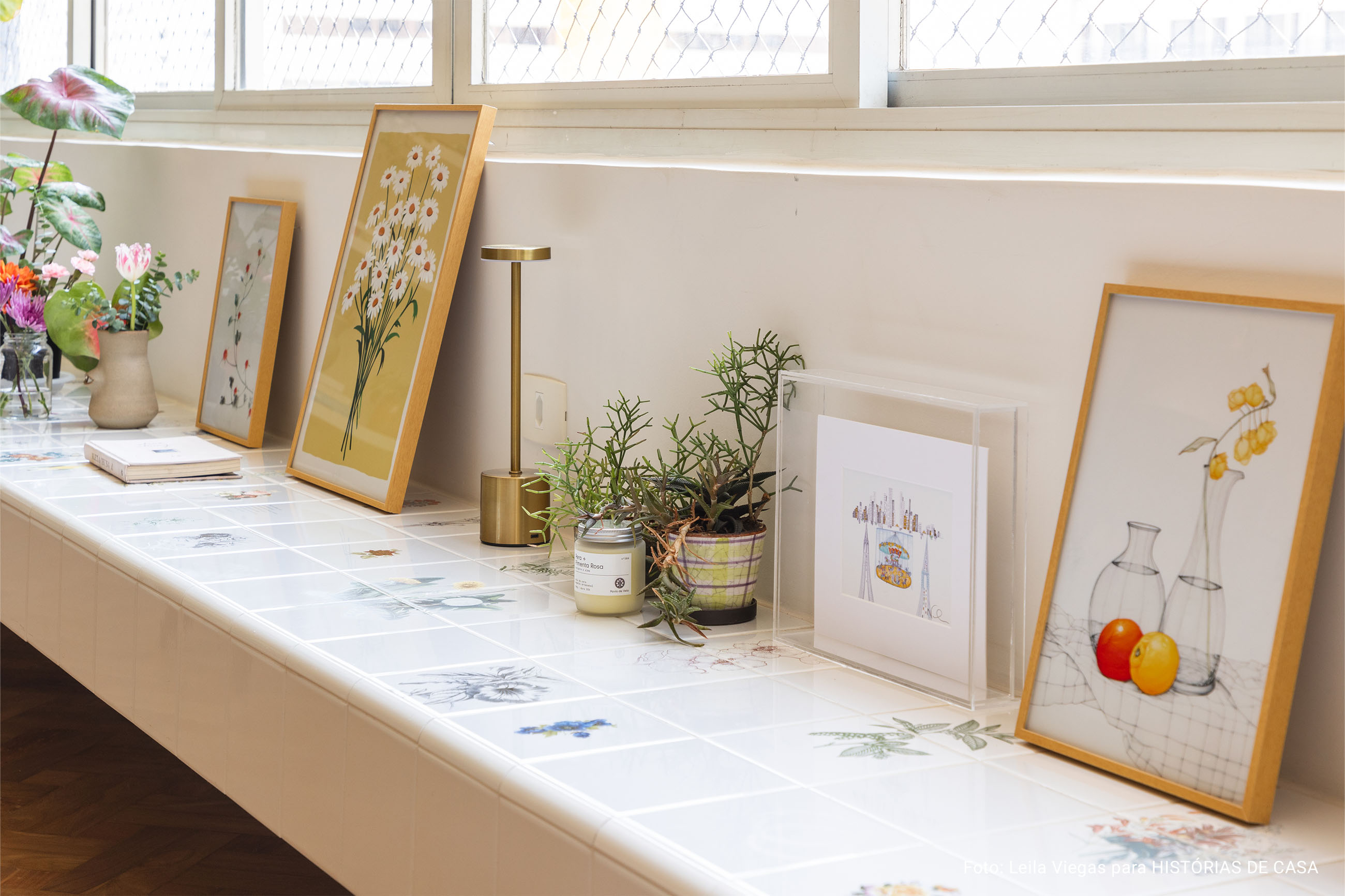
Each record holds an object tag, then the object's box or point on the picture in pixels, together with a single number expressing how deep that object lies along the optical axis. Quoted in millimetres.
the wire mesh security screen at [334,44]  3820
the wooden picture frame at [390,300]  3525
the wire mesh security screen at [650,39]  3164
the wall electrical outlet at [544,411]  3445
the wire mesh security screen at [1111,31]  2698
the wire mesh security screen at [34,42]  5171
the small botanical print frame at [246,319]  4015
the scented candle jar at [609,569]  3028
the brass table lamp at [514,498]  3340
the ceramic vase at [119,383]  4070
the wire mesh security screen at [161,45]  4468
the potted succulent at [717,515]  2992
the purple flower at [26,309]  4116
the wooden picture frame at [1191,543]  2527
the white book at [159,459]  3656
